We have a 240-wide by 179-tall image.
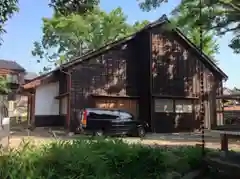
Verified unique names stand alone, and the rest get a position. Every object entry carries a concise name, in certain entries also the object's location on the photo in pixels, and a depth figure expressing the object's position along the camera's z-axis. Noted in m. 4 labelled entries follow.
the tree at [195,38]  12.70
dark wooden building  17.66
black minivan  14.58
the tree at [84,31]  33.12
